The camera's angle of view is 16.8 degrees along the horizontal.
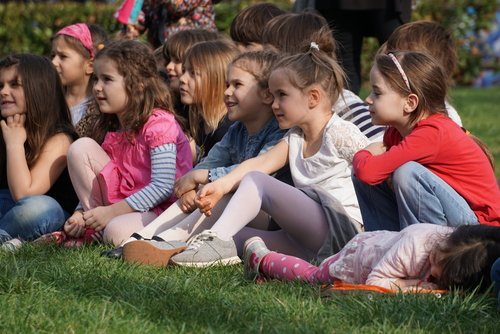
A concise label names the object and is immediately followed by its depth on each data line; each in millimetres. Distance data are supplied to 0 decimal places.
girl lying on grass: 6753
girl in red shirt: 7947
